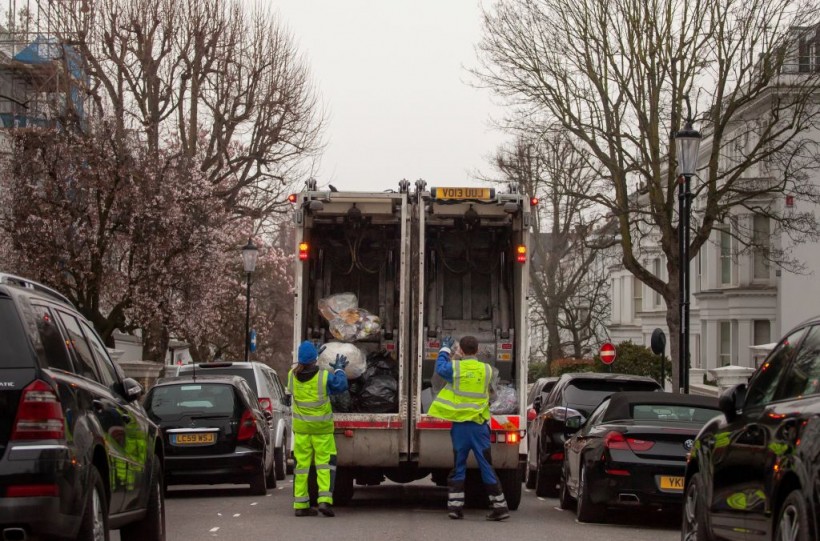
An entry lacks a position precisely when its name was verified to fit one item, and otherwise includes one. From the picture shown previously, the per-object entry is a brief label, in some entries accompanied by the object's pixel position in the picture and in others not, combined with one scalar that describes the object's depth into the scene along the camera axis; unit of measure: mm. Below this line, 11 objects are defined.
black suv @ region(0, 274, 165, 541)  7012
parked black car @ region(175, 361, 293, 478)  21078
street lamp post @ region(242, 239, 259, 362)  35406
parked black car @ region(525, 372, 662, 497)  17328
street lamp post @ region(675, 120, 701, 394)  20766
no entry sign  33825
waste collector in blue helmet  13742
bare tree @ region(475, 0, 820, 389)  32969
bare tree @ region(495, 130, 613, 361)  51781
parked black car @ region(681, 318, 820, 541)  6590
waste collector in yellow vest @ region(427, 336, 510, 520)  13641
